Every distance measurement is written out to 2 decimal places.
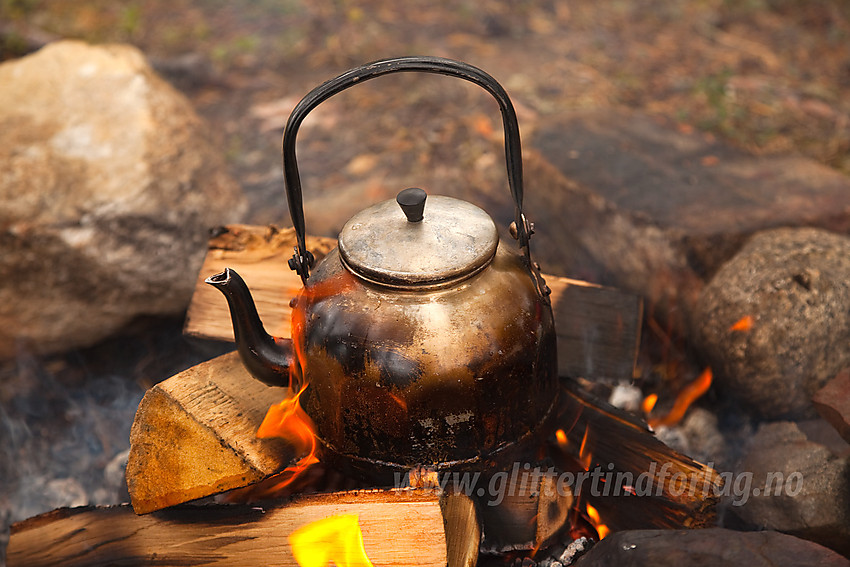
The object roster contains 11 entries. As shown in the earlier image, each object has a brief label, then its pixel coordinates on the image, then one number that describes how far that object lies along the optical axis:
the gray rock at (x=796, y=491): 2.20
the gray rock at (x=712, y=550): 1.68
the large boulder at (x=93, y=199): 3.20
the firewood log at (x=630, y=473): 2.10
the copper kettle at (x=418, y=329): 1.74
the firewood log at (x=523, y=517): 2.12
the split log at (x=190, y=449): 2.06
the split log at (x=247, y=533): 1.85
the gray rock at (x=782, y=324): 2.56
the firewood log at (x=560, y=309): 2.61
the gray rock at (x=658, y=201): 3.24
